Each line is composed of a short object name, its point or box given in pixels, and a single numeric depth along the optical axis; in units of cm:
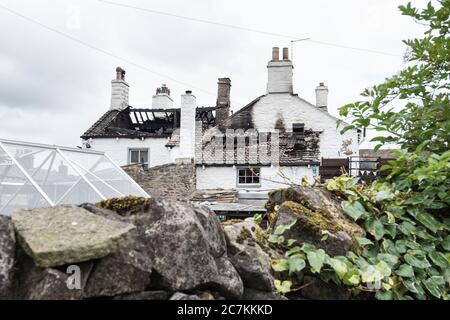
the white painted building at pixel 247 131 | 2158
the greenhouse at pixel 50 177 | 618
